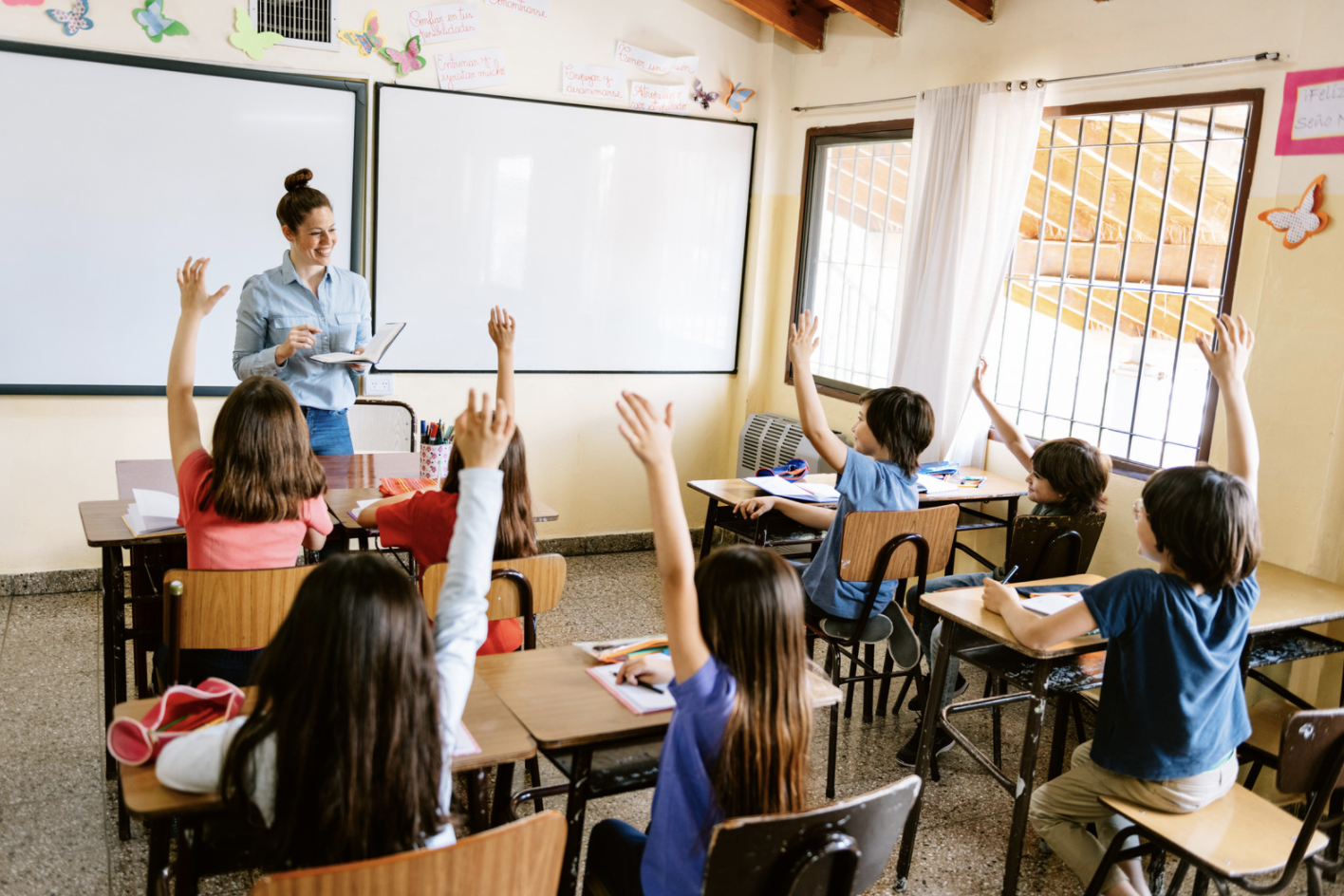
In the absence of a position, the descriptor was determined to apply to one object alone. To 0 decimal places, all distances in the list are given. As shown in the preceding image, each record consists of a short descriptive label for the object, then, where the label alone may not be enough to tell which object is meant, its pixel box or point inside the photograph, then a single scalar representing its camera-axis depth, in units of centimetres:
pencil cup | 314
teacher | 331
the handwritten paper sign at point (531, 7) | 447
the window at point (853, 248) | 482
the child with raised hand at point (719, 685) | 143
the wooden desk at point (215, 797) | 138
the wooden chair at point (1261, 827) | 187
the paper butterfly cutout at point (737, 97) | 507
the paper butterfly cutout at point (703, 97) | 498
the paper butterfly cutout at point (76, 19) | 375
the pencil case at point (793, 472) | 391
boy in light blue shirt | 299
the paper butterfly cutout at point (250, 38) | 400
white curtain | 392
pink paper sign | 294
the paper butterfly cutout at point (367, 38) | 421
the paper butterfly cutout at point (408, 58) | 428
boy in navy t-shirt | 202
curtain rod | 312
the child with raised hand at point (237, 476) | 214
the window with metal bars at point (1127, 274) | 347
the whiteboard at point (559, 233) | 446
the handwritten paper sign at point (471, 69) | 438
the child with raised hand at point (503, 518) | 239
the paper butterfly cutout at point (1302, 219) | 298
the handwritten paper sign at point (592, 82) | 466
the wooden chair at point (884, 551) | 290
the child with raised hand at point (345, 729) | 121
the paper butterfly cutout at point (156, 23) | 386
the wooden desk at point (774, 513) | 350
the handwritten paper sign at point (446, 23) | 430
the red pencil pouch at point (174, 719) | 146
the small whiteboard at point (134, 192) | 381
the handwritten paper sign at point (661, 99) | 482
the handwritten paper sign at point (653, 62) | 474
